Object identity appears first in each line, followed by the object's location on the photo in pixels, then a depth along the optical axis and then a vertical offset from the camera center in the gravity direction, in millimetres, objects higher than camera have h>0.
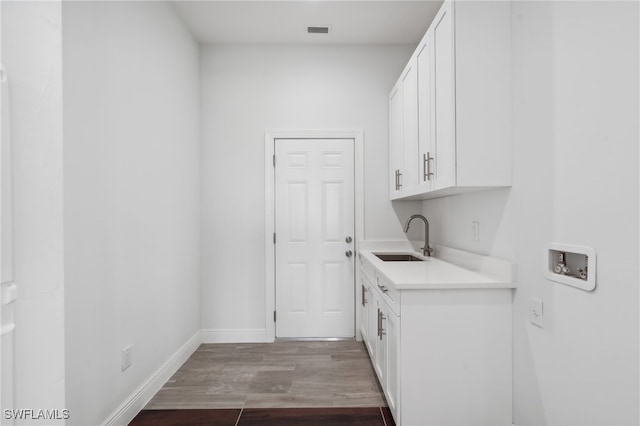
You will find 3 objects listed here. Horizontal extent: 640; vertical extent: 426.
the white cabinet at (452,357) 1622 -769
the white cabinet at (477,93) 1692 +632
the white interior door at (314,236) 3109 -259
